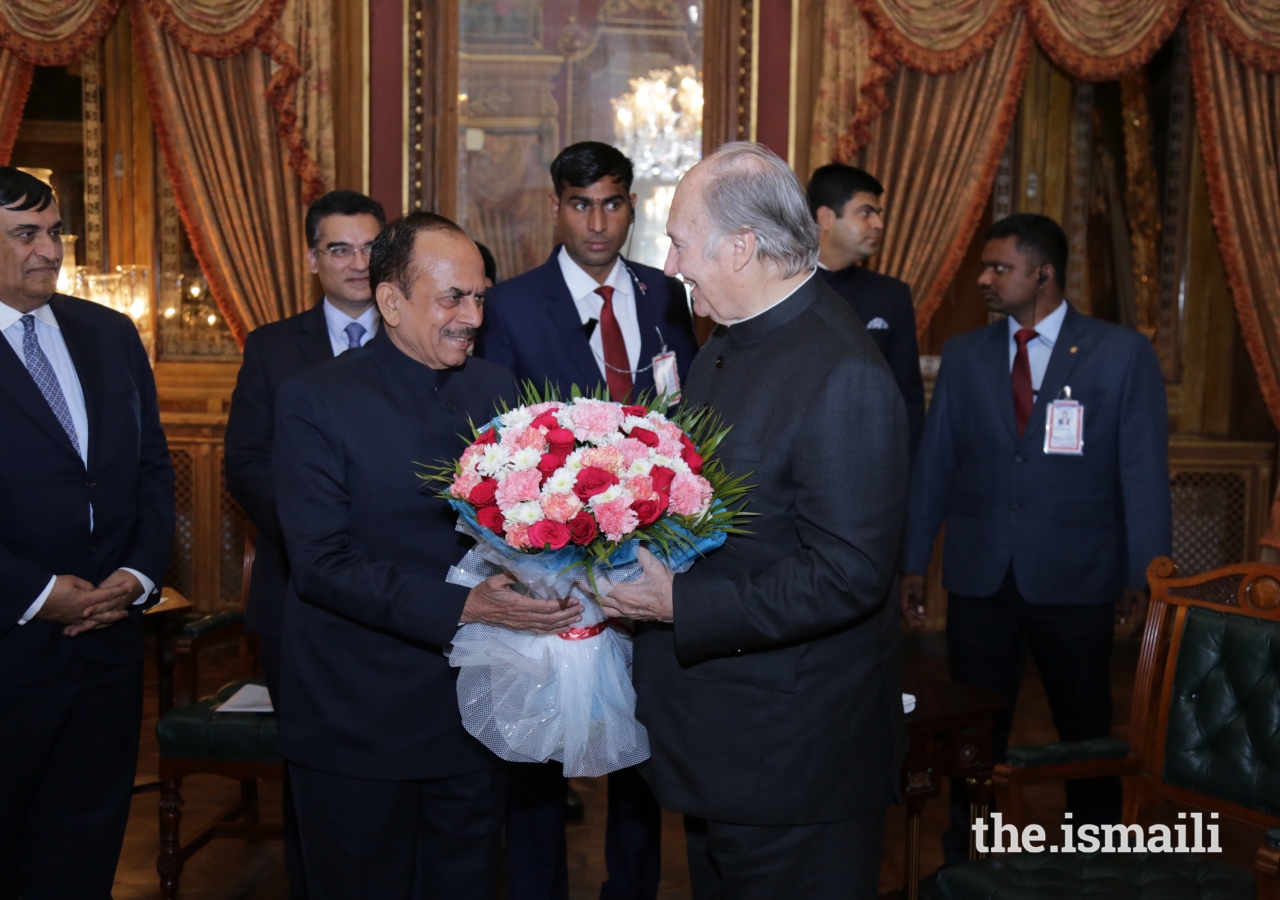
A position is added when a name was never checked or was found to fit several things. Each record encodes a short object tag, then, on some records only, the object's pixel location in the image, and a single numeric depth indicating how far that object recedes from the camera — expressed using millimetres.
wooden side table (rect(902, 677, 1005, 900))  3072
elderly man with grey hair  1916
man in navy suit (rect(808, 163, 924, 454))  4164
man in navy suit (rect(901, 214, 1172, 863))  3459
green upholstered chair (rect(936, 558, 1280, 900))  2492
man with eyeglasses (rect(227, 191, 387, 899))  3172
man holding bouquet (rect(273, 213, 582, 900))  2236
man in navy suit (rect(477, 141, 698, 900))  3215
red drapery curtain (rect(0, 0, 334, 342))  5523
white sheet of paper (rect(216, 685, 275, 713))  3549
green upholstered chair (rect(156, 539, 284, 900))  3459
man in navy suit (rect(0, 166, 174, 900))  2643
